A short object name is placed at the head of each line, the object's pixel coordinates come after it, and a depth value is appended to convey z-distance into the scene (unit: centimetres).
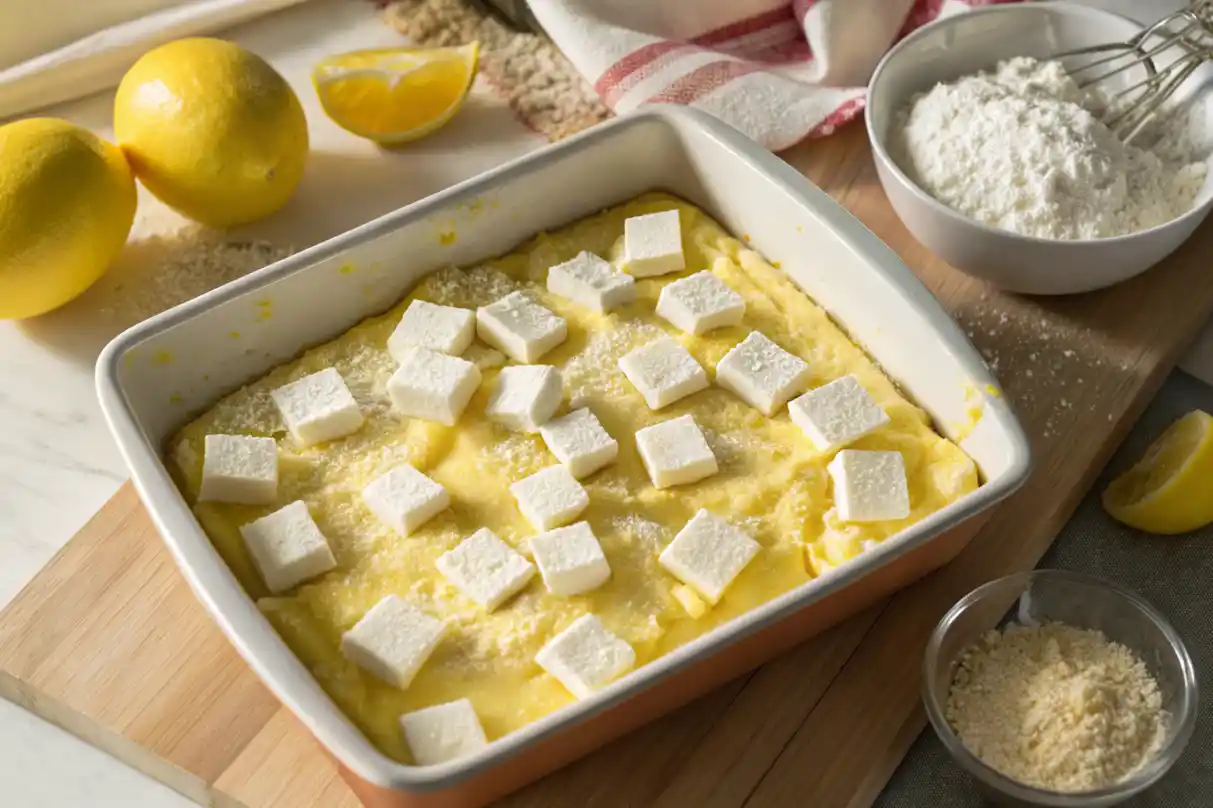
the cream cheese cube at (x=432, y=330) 84
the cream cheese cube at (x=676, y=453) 81
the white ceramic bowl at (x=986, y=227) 85
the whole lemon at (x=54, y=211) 84
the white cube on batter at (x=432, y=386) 82
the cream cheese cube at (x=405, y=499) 79
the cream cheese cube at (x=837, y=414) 81
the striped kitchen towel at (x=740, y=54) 94
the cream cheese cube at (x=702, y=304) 85
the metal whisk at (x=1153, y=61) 88
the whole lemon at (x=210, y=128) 87
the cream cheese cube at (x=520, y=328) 84
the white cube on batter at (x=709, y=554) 78
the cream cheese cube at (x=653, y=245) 86
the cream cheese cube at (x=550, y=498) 80
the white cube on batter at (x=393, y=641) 76
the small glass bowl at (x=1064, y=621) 76
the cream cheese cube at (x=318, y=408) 82
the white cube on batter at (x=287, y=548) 78
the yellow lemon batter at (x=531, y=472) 77
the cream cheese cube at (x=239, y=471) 79
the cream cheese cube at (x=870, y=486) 79
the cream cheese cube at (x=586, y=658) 75
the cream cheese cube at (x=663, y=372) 83
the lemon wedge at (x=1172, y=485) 82
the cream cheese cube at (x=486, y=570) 78
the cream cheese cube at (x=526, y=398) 82
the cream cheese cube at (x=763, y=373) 83
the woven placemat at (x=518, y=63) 96
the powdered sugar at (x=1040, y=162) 85
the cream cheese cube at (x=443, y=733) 74
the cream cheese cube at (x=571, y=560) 78
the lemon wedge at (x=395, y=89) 94
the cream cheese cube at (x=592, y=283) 85
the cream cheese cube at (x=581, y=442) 81
